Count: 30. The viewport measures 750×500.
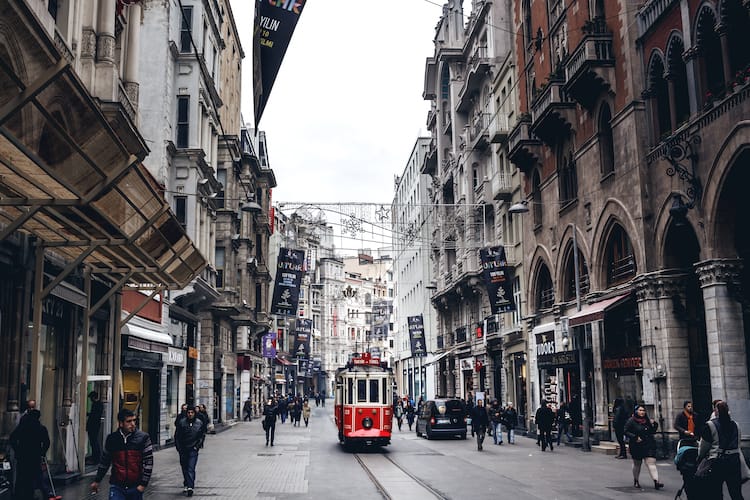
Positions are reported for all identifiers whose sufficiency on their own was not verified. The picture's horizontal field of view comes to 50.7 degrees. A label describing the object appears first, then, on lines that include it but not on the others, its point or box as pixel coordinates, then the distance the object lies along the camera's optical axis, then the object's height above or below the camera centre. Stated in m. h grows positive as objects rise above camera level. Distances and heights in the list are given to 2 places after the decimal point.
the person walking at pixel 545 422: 27.44 -1.60
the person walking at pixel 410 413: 46.12 -1.96
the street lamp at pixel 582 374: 26.00 +0.02
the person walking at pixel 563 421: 29.84 -1.73
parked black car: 34.00 -1.69
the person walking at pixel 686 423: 12.95 -0.97
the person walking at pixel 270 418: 30.14 -1.31
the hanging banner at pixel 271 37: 14.95 +6.46
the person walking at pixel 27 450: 12.95 -0.97
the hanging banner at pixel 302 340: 76.94 +4.11
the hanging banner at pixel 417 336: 56.50 +3.09
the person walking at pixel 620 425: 23.67 -1.55
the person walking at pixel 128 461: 9.49 -0.88
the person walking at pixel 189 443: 15.71 -1.17
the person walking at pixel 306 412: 50.45 -1.88
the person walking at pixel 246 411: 57.94 -1.97
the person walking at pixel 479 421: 27.33 -1.50
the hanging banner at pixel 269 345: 65.50 +3.14
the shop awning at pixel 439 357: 54.38 +1.47
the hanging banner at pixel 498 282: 35.94 +4.26
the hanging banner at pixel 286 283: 43.28 +5.43
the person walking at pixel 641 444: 16.67 -1.48
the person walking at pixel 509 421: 31.16 -1.73
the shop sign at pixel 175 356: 29.33 +1.13
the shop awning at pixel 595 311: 25.58 +2.08
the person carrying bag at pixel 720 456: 11.72 -1.26
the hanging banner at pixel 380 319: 138.75 +11.10
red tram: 27.94 -0.78
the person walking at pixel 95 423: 20.06 -0.89
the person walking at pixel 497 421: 30.33 -1.69
